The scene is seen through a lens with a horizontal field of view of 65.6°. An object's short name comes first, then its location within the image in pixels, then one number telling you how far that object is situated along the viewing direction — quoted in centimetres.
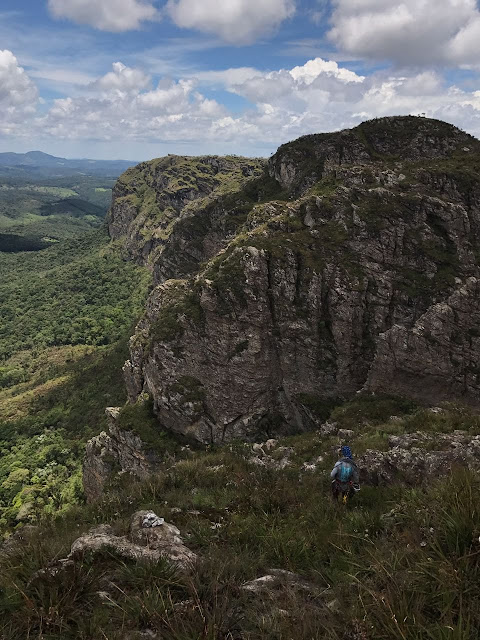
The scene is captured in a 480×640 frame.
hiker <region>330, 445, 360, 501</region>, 1175
